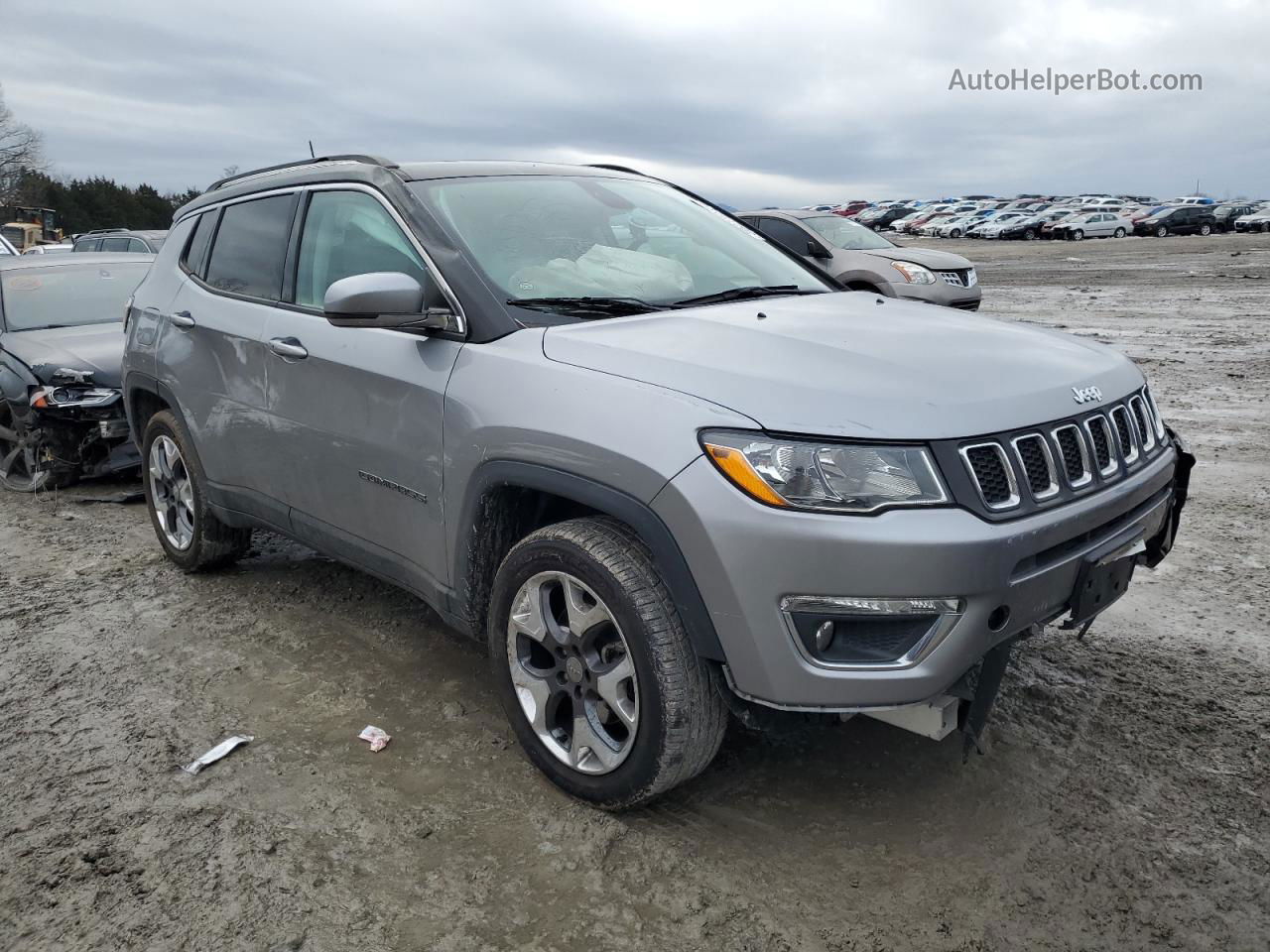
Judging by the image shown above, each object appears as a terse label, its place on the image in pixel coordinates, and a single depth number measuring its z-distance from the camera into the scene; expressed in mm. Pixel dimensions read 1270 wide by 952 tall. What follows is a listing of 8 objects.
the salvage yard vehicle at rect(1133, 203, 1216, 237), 47438
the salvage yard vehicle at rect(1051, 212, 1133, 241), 49641
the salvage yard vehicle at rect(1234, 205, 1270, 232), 46875
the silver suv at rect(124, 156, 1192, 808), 2418
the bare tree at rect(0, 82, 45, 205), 82938
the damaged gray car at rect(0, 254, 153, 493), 6816
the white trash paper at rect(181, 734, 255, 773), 3270
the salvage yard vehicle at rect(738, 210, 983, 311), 11805
